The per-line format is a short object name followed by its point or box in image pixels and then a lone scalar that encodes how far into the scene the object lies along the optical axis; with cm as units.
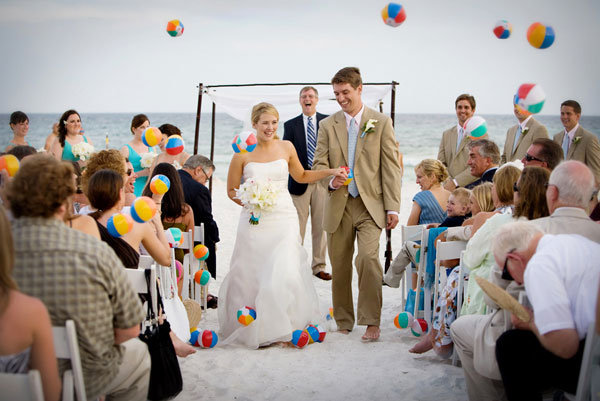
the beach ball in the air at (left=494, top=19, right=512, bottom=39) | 616
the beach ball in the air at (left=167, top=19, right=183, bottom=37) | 800
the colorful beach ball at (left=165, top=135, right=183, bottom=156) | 577
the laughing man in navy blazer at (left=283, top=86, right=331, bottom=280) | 791
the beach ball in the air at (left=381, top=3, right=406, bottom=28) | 573
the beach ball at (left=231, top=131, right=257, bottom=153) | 551
